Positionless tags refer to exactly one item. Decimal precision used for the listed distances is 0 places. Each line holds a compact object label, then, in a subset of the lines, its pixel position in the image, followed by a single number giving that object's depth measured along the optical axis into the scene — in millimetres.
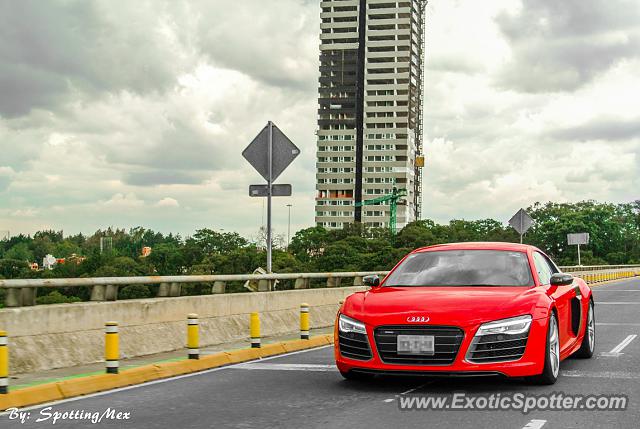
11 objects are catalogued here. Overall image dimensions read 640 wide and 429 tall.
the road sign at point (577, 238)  77375
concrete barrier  10664
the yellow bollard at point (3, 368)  8703
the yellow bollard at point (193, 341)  11844
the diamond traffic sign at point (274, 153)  16016
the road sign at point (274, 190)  15973
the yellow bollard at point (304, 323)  15008
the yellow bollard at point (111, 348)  10164
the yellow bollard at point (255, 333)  13339
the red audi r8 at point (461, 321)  8820
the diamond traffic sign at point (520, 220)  37062
